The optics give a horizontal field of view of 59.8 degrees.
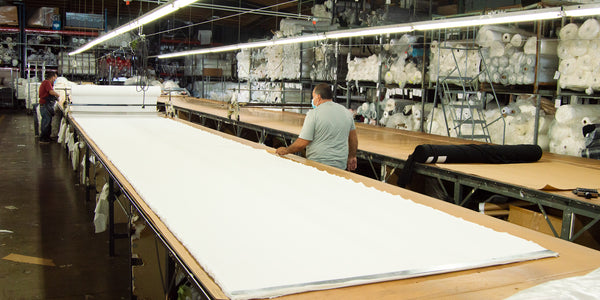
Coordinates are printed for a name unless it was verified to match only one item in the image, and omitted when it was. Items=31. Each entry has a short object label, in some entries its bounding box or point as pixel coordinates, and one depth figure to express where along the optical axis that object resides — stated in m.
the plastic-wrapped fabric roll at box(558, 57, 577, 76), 6.15
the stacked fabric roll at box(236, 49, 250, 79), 14.74
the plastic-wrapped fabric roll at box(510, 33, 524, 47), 7.01
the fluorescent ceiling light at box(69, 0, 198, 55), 5.14
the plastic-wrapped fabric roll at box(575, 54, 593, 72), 5.96
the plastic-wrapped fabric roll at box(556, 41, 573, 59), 6.24
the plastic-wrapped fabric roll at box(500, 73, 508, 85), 7.25
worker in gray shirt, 5.02
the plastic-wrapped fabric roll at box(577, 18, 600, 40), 5.94
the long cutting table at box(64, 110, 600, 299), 1.73
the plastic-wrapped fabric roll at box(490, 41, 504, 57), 7.27
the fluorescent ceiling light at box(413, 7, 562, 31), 4.33
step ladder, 7.49
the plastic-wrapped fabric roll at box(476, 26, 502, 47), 7.24
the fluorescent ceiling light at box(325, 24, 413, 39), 5.79
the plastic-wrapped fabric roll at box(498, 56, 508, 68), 7.28
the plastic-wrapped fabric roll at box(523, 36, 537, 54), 6.80
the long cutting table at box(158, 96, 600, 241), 3.53
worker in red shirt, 11.29
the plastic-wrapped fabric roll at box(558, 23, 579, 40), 6.19
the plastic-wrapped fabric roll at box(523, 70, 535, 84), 6.80
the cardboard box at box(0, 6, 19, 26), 18.73
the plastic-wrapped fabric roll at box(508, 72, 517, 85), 7.08
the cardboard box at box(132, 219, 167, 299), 2.86
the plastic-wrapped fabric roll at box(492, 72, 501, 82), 7.39
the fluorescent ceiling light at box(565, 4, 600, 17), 3.97
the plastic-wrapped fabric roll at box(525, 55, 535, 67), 6.80
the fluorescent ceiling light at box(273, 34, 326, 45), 7.59
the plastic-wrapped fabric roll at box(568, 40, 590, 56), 6.03
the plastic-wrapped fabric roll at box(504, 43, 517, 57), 7.21
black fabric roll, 4.70
